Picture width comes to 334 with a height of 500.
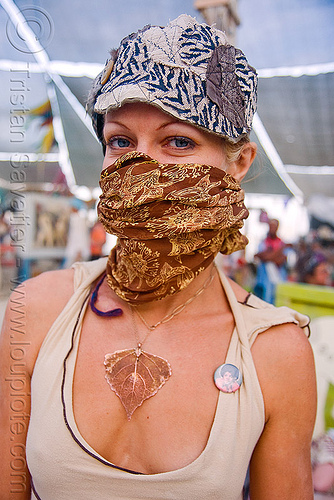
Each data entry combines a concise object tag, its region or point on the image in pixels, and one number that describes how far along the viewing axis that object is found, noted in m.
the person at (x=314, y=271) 4.11
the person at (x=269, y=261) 2.96
